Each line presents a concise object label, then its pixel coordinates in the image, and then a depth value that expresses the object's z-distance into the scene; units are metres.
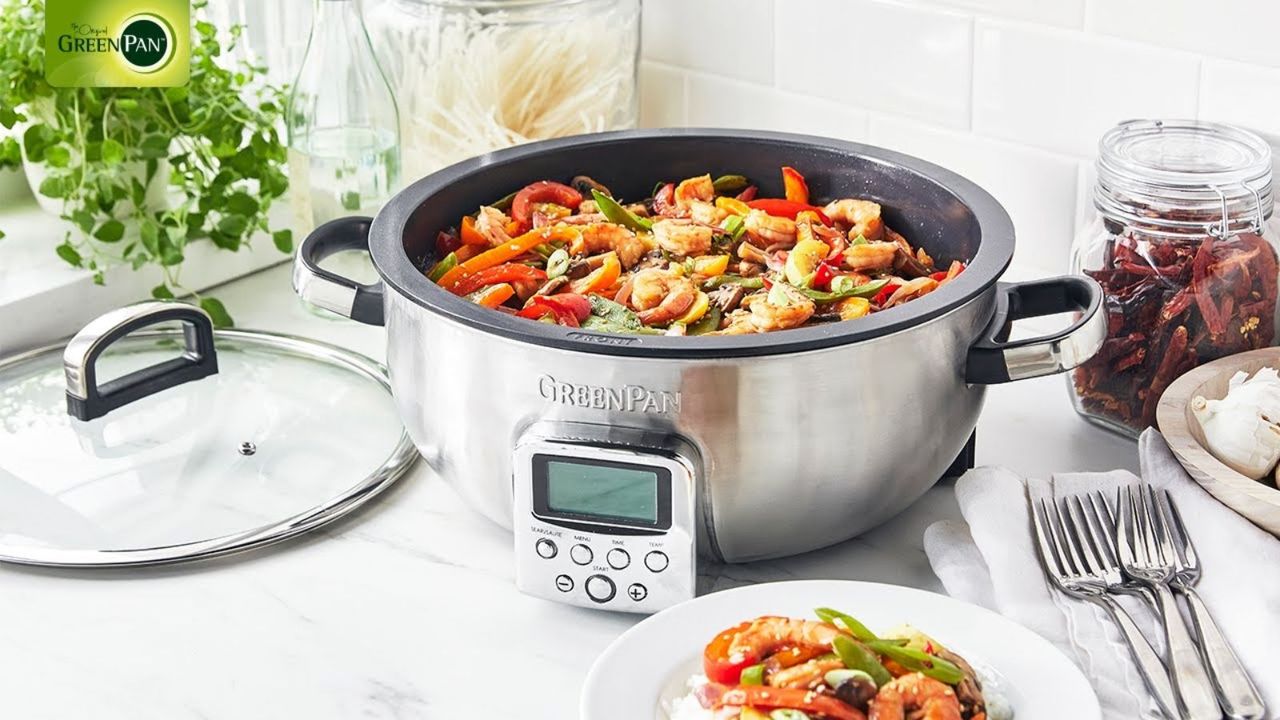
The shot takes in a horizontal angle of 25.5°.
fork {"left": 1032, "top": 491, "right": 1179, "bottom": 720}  1.40
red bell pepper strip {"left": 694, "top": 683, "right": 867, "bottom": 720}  1.32
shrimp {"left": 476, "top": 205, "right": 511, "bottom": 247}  1.61
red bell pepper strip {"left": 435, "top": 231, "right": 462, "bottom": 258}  1.61
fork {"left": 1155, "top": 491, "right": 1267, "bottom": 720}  1.38
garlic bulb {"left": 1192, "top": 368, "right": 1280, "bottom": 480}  1.50
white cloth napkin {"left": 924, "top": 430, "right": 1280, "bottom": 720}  1.41
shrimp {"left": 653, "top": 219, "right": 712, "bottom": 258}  1.60
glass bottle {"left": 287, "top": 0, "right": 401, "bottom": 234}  1.84
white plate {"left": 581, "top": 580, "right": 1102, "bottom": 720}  1.36
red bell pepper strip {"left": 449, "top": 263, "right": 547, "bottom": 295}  1.58
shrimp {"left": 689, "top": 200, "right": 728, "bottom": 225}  1.63
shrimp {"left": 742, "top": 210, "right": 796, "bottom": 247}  1.61
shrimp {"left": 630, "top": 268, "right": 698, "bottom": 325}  1.54
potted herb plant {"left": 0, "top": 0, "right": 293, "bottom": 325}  1.80
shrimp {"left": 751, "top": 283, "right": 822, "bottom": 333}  1.50
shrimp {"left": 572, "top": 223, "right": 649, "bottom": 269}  1.61
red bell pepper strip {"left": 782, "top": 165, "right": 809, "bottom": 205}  1.66
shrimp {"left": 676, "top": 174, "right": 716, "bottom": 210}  1.66
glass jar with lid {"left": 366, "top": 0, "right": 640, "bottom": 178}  1.83
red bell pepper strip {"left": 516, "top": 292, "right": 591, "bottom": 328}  1.53
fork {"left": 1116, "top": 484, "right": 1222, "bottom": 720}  1.39
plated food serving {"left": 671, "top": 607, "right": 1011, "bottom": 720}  1.33
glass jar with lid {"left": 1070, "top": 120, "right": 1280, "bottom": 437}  1.58
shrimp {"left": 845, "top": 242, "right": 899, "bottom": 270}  1.58
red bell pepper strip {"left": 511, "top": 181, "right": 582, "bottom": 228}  1.63
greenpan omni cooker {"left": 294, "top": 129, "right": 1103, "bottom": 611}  1.42
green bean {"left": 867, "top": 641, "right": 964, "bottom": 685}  1.34
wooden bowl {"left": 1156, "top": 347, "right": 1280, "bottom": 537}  1.48
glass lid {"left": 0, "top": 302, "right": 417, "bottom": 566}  1.55
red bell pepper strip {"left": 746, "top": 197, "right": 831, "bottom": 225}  1.64
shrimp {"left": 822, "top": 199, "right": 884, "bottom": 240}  1.61
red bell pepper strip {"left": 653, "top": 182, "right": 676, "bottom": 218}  1.67
